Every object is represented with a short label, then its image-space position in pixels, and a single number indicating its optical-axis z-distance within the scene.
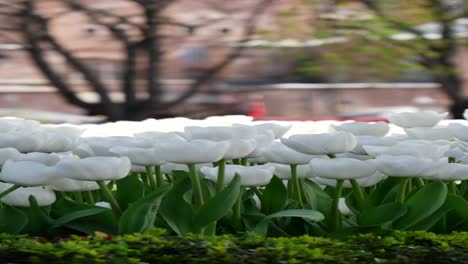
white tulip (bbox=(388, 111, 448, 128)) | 8.68
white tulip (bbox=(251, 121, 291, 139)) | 8.27
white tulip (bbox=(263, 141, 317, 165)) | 7.20
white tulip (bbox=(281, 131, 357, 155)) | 6.97
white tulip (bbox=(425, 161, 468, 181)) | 6.81
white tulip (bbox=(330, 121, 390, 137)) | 8.38
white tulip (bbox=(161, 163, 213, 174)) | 7.68
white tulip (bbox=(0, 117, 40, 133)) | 8.84
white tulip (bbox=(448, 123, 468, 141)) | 8.02
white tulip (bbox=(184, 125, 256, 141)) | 7.16
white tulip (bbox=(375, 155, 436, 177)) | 6.63
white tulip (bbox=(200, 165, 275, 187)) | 6.78
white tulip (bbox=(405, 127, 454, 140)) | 8.35
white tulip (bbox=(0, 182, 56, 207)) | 6.98
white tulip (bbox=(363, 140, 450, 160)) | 6.99
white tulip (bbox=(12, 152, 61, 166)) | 7.29
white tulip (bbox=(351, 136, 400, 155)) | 7.66
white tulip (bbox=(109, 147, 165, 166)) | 6.86
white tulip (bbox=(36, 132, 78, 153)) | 7.61
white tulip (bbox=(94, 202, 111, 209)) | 7.57
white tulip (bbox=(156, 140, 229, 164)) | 6.46
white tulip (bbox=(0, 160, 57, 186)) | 6.65
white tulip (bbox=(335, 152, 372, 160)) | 8.07
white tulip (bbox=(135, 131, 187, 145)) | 7.31
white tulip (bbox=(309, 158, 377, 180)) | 6.62
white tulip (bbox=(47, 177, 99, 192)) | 6.98
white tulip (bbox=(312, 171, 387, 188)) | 7.39
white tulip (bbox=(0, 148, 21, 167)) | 7.53
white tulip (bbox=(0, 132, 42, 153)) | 7.62
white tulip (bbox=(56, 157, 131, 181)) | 6.38
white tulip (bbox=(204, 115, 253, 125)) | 9.68
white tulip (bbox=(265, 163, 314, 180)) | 7.64
